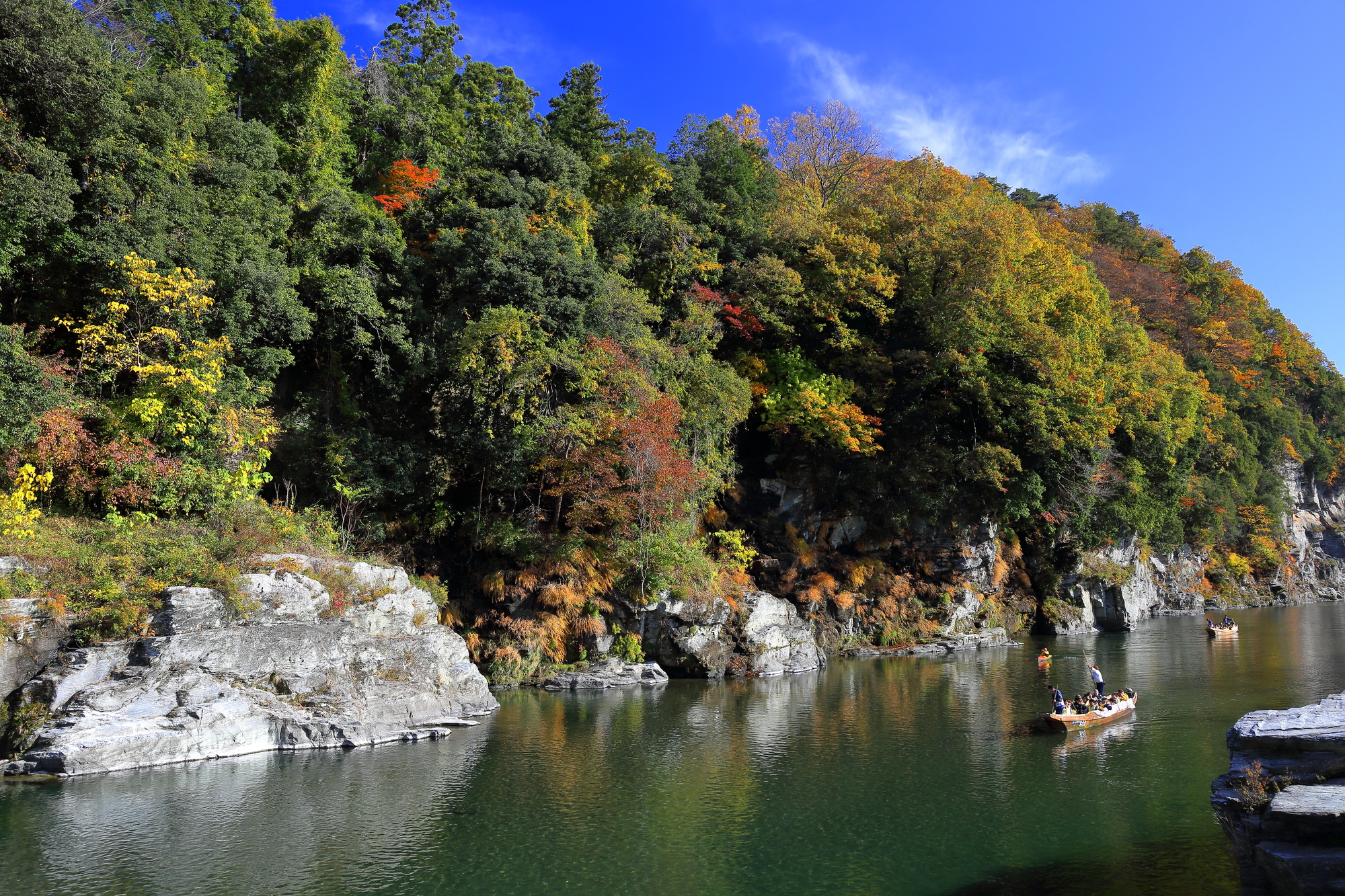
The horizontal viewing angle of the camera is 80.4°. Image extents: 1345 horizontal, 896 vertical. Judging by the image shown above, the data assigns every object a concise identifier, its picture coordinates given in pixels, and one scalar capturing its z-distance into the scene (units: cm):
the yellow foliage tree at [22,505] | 1755
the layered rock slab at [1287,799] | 780
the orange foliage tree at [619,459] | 2686
